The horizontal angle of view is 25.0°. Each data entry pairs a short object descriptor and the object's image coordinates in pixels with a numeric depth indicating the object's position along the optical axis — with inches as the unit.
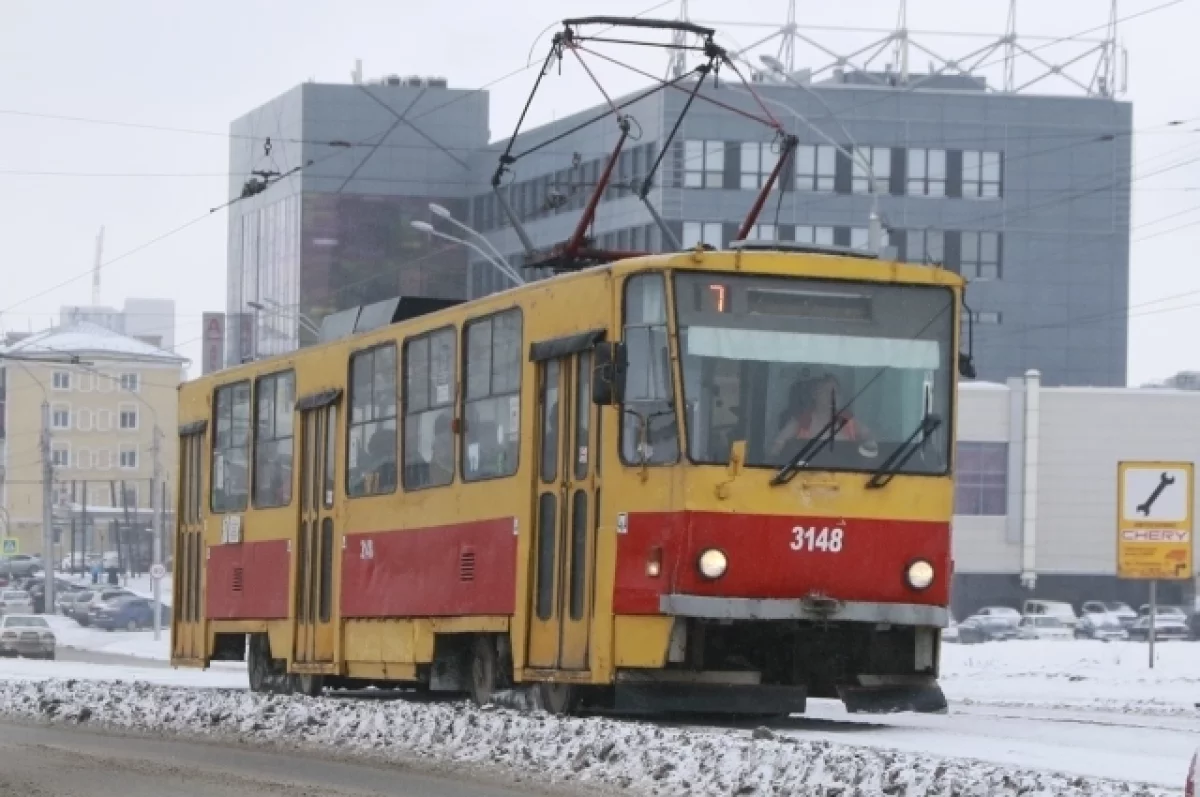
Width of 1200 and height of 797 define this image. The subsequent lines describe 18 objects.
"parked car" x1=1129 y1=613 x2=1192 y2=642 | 3002.0
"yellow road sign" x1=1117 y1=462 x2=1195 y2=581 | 1430.9
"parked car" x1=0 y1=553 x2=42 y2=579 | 5236.2
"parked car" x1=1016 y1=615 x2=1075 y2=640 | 2989.7
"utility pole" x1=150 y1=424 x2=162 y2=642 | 2915.1
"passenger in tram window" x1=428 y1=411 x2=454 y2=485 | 818.8
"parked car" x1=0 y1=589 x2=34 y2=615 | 3710.6
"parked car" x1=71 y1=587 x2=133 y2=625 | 3631.9
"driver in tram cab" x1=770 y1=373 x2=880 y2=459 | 713.6
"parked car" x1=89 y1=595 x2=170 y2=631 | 3572.8
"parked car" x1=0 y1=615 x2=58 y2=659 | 2393.0
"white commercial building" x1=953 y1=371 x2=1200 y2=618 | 3639.3
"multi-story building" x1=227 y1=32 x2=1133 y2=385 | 3681.1
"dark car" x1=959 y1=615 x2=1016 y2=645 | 3013.3
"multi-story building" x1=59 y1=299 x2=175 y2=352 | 7170.3
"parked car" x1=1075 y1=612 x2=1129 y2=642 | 3078.2
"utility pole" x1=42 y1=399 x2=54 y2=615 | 3356.3
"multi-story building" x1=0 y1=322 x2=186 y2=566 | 6294.3
